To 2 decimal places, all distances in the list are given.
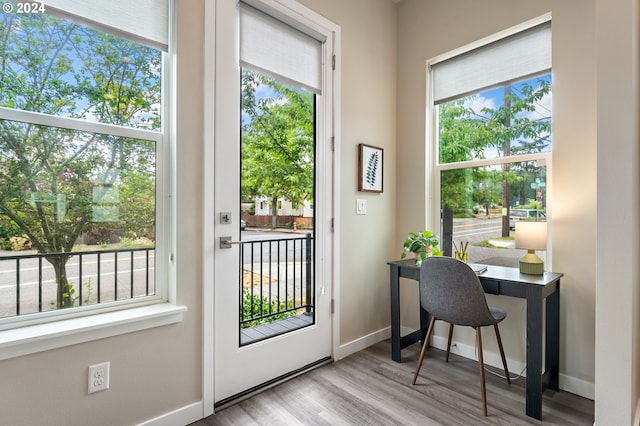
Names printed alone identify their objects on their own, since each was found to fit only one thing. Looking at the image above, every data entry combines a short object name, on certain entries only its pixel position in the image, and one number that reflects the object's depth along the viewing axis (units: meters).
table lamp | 2.00
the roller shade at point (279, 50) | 2.02
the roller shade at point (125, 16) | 1.42
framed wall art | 2.69
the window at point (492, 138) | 2.27
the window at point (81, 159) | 1.36
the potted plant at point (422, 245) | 2.46
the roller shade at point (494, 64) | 2.25
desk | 1.81
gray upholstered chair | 1.87
